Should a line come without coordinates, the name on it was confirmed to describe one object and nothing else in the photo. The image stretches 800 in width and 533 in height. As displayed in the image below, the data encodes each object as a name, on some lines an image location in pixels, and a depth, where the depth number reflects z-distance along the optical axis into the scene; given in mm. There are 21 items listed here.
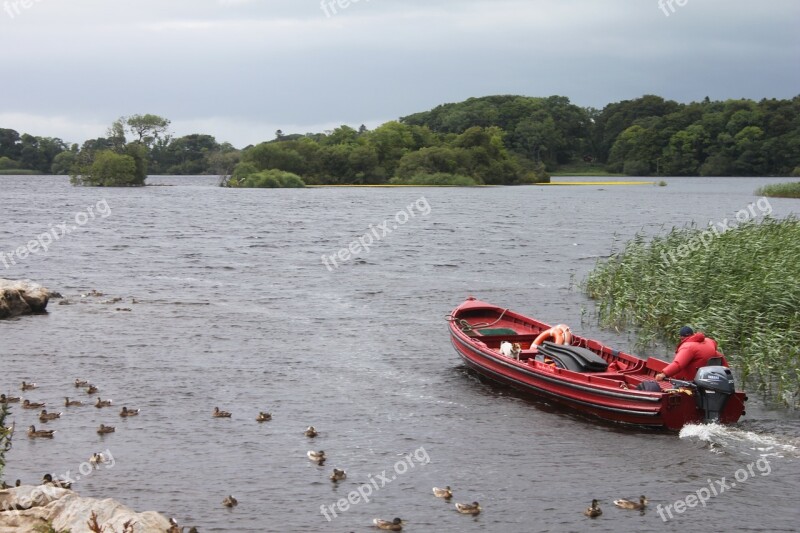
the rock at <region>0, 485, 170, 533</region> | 12938
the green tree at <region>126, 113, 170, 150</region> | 196350
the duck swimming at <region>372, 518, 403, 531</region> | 16516
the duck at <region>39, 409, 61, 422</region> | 22266
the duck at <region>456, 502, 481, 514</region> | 17312
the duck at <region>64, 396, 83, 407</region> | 23797
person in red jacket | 22297
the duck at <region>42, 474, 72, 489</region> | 16612
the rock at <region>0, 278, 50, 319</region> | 35509
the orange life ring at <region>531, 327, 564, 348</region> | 26372
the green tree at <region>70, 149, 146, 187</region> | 164500
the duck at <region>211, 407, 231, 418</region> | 23172
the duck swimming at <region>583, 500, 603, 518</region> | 17188
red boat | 21594
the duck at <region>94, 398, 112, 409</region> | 23583
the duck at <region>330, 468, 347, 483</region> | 18953
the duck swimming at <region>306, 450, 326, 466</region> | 20016
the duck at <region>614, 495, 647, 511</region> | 17625
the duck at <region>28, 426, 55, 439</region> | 21203
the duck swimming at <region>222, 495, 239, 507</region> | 17516
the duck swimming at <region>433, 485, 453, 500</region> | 18094
